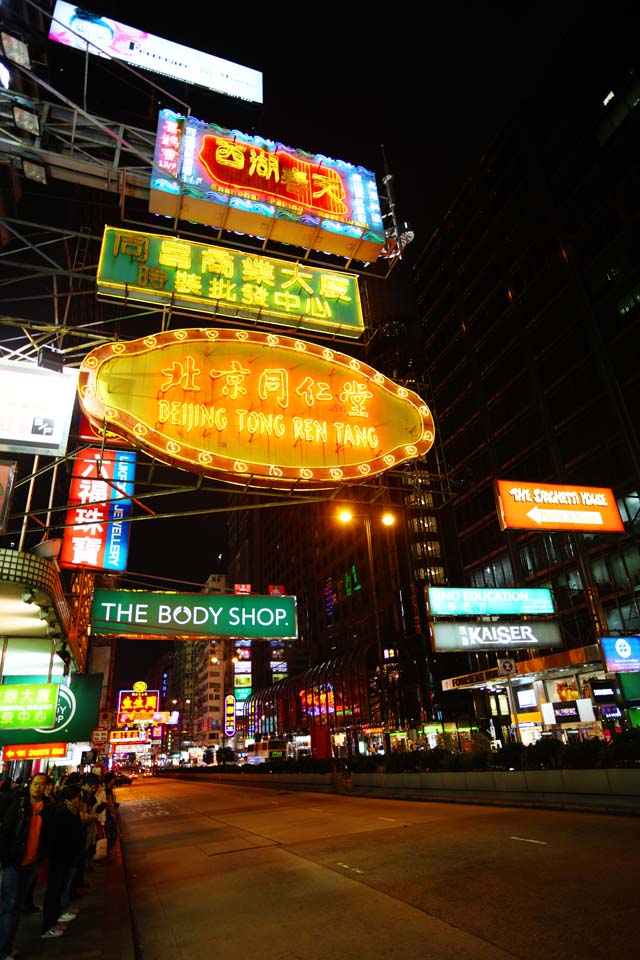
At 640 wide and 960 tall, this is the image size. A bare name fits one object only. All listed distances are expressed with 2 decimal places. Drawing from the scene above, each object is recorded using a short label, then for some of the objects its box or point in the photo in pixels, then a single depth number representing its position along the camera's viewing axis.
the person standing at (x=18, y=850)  5.75
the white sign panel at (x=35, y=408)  8.30
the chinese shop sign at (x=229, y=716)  105.39
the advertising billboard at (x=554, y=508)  18.38
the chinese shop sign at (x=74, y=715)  11.22
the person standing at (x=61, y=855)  7.01
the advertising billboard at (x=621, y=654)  24.55
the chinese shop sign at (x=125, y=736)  50.25
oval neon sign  8.73
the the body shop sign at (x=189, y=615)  10.08
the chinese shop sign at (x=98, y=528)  16.81
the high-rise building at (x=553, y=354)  40.22
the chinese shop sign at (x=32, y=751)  11.91
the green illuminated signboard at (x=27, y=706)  10.35
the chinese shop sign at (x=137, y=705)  49.78
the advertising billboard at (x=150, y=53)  10.28
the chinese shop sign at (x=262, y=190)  10.56
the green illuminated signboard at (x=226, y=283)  10.00
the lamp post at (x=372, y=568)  13.58
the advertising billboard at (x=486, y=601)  18.08
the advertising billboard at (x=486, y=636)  17.39
